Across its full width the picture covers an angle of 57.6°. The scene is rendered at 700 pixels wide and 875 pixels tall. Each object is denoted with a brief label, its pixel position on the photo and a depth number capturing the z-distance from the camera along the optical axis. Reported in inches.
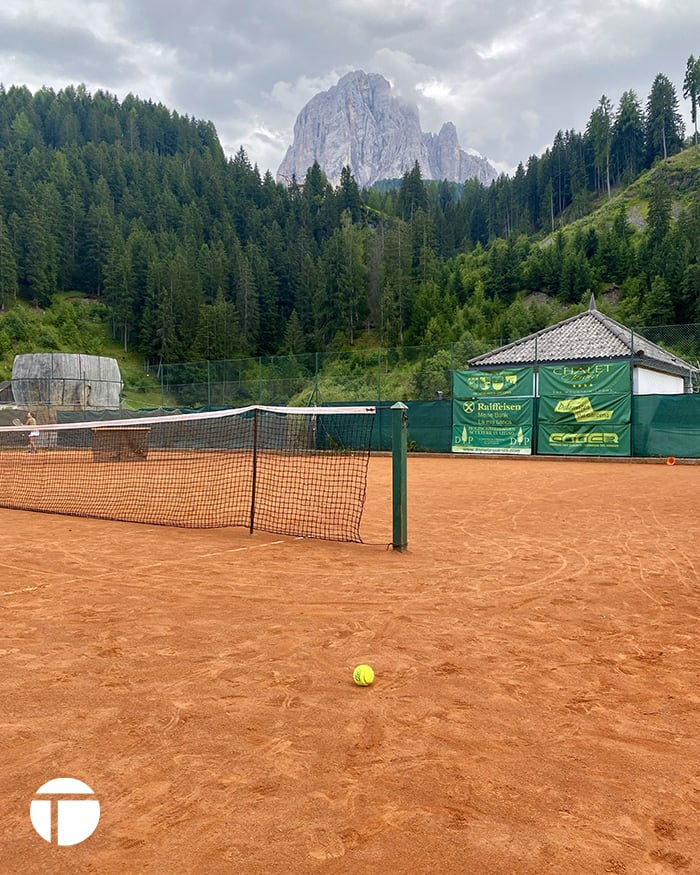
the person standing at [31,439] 848.3
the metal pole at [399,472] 256.7
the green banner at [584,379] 753.6
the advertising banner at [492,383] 818.2
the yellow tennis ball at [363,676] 123.6
